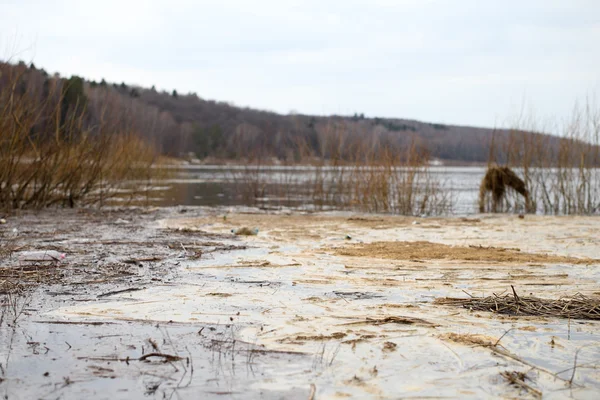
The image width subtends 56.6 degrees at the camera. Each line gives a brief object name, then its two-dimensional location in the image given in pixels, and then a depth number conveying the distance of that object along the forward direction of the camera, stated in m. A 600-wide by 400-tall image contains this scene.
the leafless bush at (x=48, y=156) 10.97
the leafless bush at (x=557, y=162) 13.64
